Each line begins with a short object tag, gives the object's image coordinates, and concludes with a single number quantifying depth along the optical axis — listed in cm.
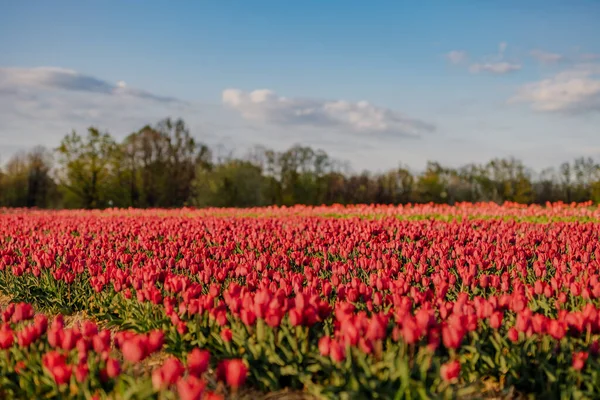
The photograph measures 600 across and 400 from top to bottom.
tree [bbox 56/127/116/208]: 4778
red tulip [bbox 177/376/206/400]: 276
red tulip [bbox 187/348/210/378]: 317
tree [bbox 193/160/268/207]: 3978
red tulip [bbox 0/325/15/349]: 398
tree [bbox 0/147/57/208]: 5484
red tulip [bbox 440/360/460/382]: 321
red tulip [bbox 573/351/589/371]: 353
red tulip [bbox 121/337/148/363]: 331
